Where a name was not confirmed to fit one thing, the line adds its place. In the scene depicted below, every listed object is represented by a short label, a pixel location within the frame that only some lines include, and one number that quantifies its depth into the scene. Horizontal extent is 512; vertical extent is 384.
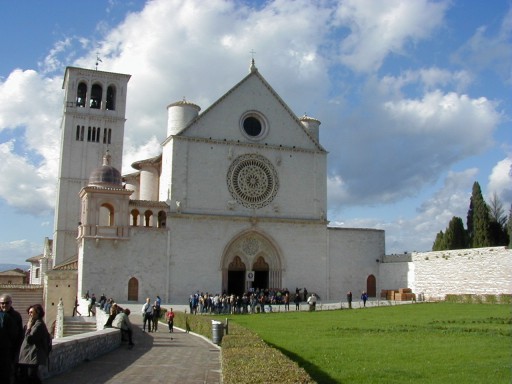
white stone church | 41.00
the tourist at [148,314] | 24.33
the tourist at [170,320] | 24.45
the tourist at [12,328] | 8.74
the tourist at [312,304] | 36.58
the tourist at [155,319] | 24.88
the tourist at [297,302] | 38.59
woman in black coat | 9.46
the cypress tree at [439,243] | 59.05
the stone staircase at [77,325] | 29.88
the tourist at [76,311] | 37.97
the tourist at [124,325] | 19.47
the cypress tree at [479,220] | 50.25
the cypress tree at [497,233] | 50.50
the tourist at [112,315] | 21.23
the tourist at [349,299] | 38.34
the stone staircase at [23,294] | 50.84
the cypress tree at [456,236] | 55.97
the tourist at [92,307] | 33.06
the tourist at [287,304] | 39.25
